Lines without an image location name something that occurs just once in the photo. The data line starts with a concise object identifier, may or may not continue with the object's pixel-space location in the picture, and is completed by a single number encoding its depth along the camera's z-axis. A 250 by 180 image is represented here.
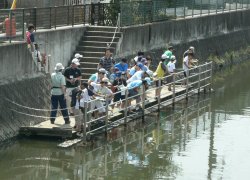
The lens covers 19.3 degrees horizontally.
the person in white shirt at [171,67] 27.09
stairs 26.10
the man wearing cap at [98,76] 21.37
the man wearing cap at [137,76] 23.34
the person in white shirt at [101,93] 20.70
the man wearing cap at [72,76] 21.22
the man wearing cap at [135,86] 22.94
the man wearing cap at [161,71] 26.06
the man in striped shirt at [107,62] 23.95
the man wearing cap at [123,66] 24.24
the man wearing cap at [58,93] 20.39
